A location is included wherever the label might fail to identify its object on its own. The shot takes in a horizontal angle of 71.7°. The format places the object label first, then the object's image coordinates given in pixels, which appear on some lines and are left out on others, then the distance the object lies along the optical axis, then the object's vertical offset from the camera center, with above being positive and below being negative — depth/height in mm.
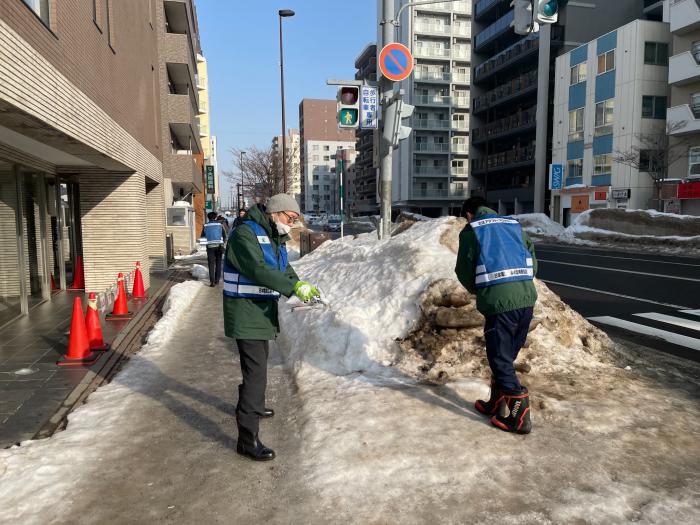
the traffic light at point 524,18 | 8555 +3439
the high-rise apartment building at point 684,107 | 28984 +6399
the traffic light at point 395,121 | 8555 +1624
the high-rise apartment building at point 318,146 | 138875 +19245
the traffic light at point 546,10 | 8328 +3482
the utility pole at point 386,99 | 8844 +2063
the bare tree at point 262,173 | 46934 +4317
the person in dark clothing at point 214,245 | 11597 -766
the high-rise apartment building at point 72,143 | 5012 +989
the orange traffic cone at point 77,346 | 5805 -1614
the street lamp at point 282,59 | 30241 +9972
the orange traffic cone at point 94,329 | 6273 -1513
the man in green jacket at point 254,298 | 3383 -604
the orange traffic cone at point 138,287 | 10023 -1519
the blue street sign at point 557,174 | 38188 +2966
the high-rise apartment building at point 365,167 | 84750 +8938
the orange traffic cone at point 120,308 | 8156 -1617
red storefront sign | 27938 +1255
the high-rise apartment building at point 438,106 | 63406 +14060
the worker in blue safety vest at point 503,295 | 3654 -627
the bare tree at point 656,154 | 29656 +3719
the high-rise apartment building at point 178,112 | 21297 +4767
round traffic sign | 8359 +2629
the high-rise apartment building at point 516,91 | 40156 +11444
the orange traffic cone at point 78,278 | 11581 -1538
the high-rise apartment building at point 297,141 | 137425 +20931
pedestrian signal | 9172 +2046
